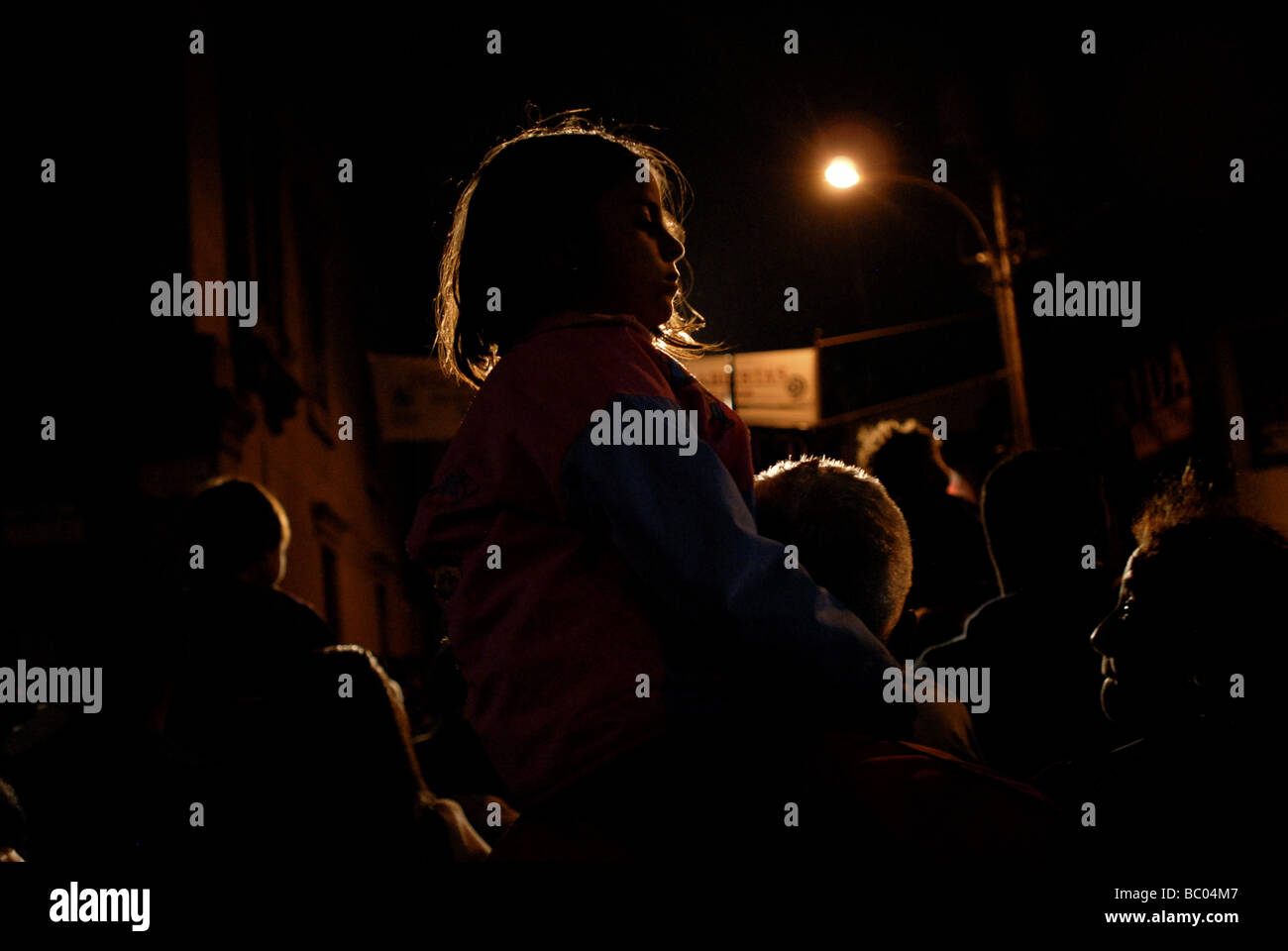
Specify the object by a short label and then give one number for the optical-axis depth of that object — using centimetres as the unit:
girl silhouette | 117
